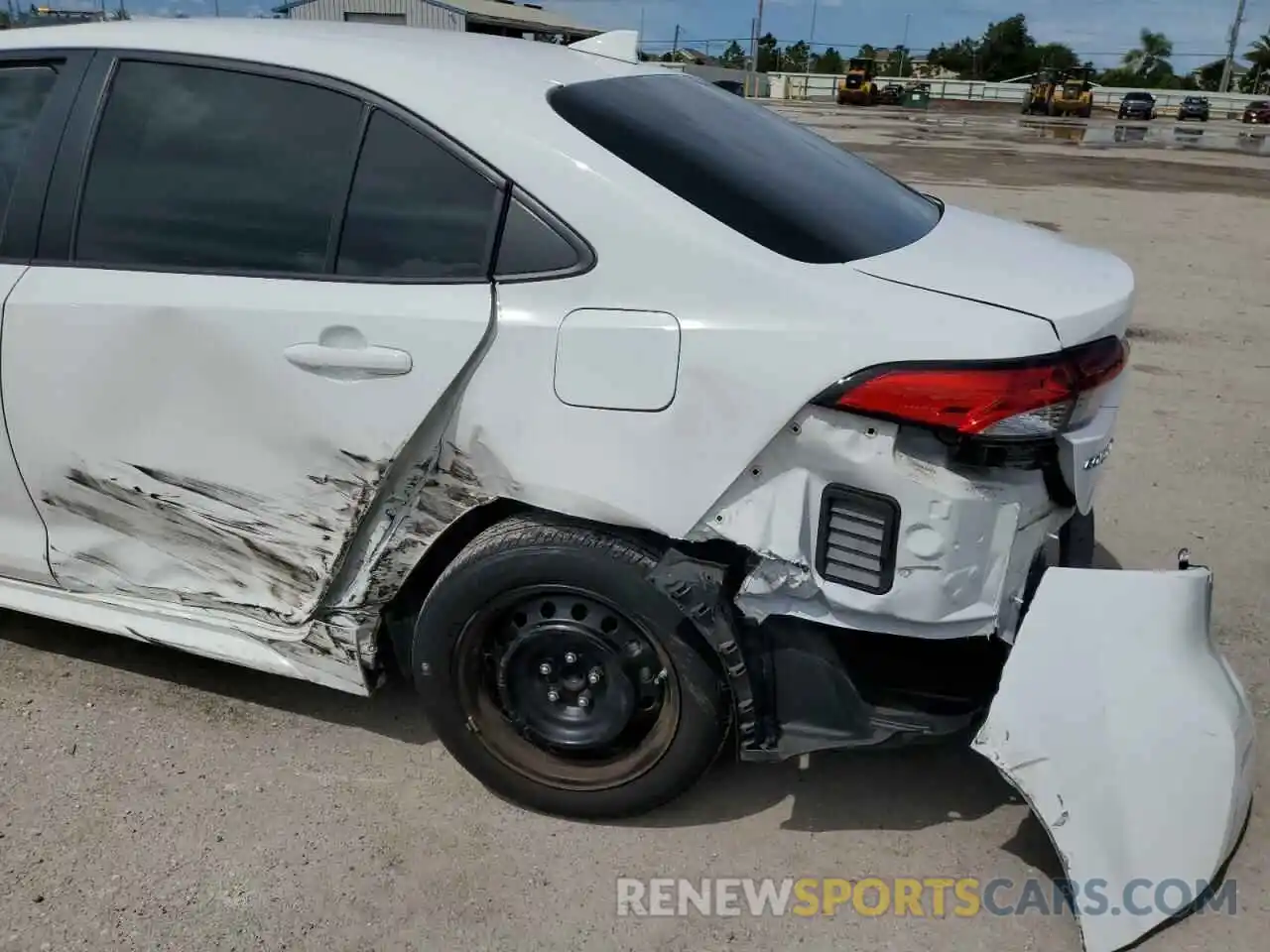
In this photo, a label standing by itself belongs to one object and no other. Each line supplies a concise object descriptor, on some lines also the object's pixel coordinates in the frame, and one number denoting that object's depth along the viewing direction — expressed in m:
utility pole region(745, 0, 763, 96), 60.06
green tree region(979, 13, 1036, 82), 81.00
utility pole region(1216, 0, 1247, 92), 61.12
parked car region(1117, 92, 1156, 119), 47.78
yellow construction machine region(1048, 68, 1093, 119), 48.16
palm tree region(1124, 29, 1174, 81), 80.06
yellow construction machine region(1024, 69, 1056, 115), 49.91
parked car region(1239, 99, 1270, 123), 45.59
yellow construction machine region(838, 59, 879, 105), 53.09
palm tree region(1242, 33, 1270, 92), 70.94
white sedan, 2.12
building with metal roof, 39.31
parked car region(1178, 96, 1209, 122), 47.59
